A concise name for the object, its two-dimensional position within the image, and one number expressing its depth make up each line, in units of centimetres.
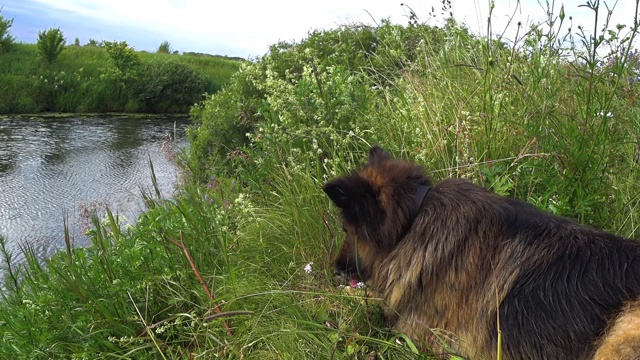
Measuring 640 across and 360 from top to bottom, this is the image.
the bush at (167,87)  1794
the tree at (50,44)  1780
